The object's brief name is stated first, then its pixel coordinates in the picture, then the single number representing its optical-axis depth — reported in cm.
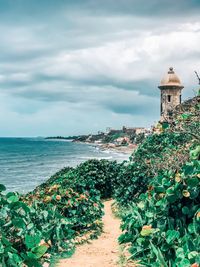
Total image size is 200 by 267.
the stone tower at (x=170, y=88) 2853
